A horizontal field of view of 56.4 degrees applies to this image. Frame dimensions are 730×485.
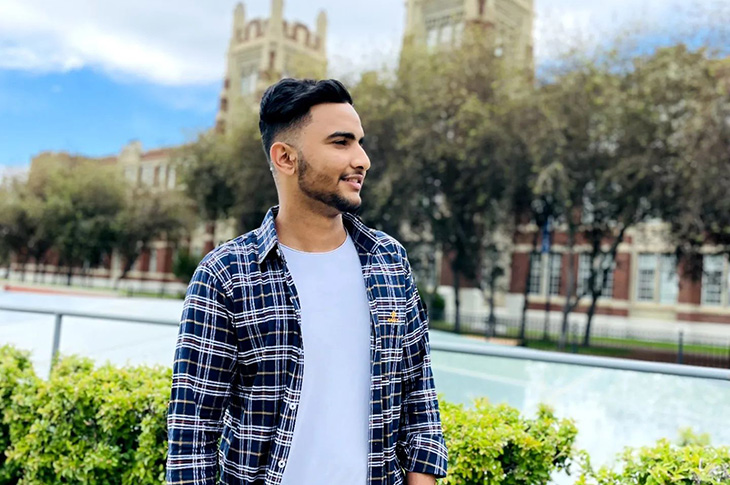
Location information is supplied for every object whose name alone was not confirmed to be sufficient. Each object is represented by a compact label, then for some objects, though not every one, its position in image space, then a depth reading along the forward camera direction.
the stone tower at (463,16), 44.09
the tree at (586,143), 22.17
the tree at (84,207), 45.06
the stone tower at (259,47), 63.75
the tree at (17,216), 47.06
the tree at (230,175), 29.27
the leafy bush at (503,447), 3.37
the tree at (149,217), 46.16
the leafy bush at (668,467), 3.12
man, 1.75
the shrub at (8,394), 4.38
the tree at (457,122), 24.84
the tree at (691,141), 18.95
